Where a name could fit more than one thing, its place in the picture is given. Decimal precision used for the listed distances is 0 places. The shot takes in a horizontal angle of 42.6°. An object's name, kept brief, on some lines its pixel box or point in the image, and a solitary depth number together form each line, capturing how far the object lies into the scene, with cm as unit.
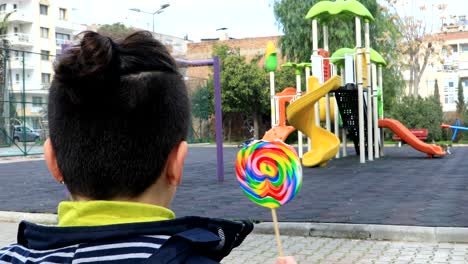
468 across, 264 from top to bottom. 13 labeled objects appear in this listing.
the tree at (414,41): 3919
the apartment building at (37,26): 5725
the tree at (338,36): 3300
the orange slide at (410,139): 1858
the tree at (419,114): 2992
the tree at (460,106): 3804
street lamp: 4388
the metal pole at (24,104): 2598
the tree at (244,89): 3941
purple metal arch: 1212
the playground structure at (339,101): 1573
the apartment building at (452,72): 6638
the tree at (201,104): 3453
